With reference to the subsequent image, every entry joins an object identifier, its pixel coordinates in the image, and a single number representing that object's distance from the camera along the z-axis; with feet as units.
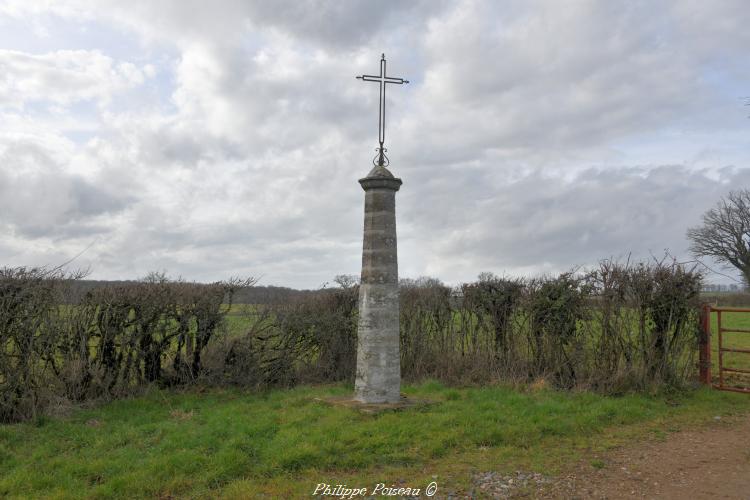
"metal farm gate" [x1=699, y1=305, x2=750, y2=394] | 35.48
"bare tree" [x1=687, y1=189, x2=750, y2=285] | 118.62
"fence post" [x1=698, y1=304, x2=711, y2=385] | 36.52
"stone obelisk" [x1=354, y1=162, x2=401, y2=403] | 30.37
